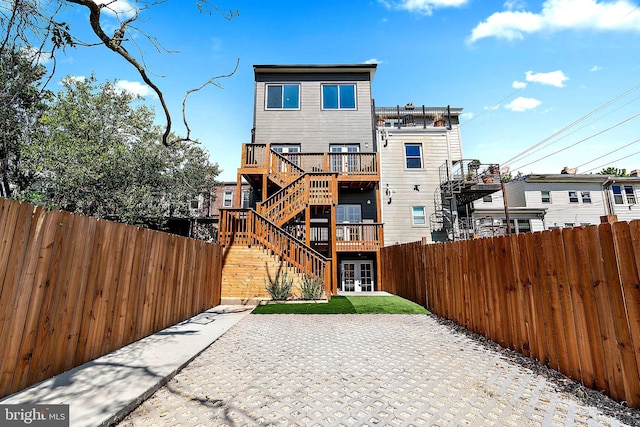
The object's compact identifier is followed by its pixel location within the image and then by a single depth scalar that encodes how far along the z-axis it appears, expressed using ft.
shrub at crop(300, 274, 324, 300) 27.12
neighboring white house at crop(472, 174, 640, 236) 61.82
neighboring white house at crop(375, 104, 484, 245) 47.91
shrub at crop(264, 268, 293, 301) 26.84
